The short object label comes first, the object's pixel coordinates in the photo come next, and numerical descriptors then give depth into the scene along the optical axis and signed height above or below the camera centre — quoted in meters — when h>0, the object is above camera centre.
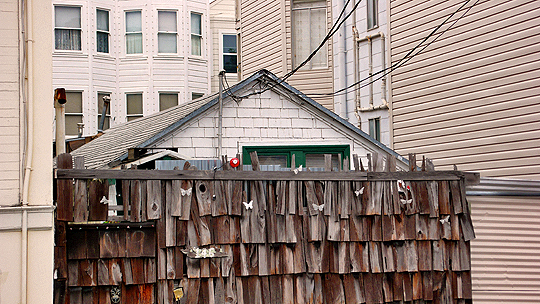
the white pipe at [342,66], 17.02 +2.52
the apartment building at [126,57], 24.78 +4.26
